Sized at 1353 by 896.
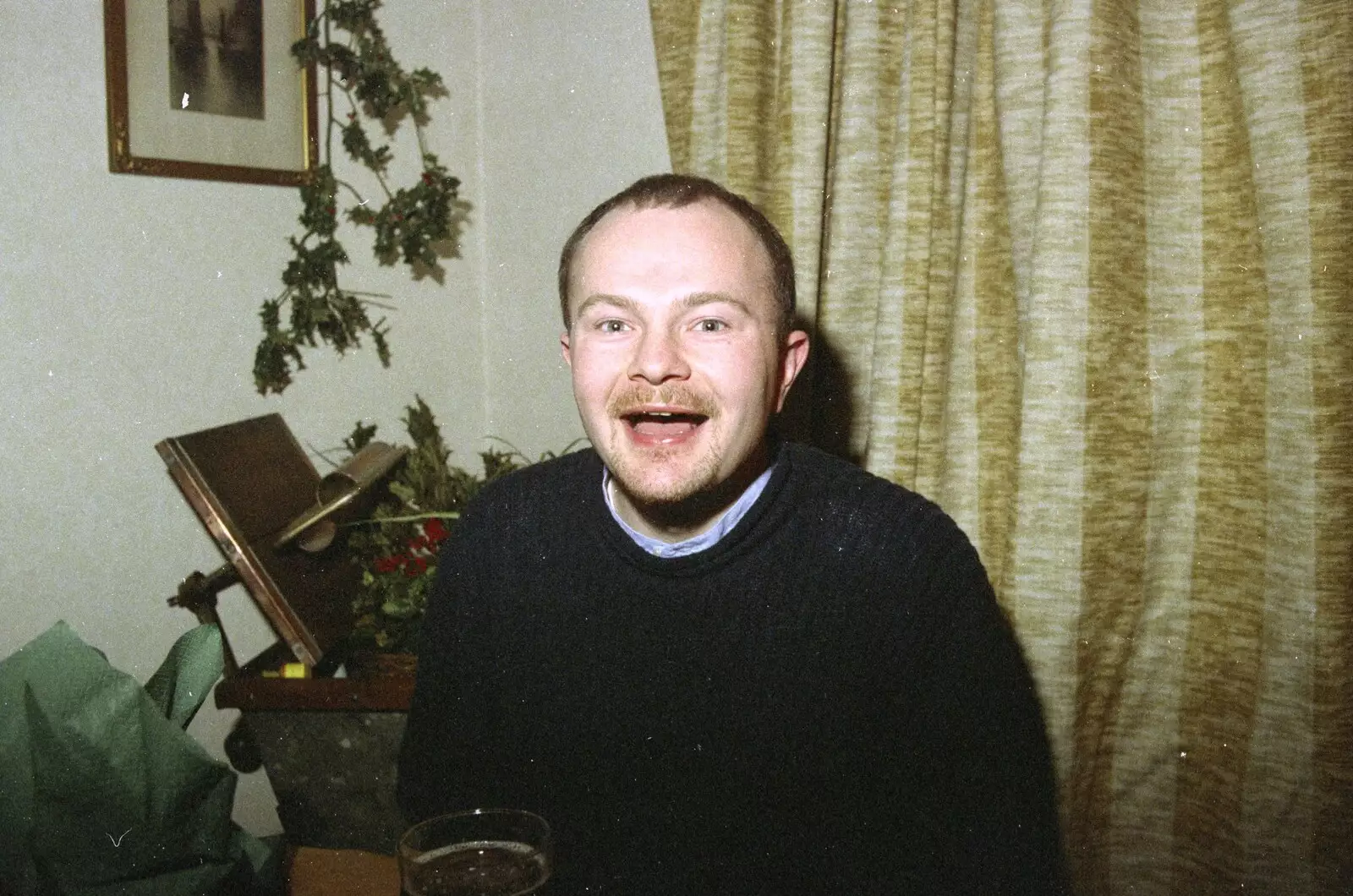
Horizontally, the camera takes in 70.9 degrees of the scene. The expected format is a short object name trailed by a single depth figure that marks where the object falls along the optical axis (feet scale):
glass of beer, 2.21
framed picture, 5.21
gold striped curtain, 3.48
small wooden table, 2.87
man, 3.43
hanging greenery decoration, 6.06
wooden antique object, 4.66
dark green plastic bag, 2.19
